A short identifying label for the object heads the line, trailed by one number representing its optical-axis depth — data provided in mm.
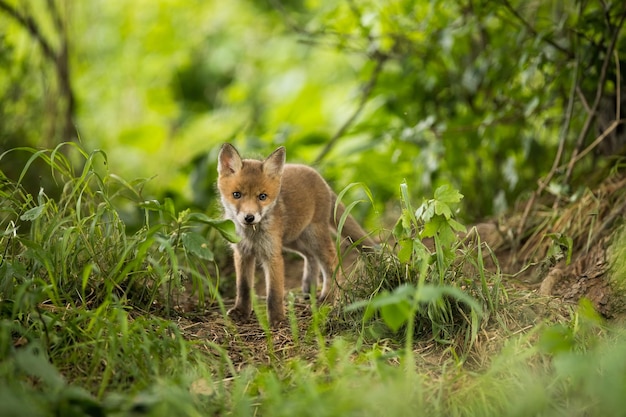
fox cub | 7410
